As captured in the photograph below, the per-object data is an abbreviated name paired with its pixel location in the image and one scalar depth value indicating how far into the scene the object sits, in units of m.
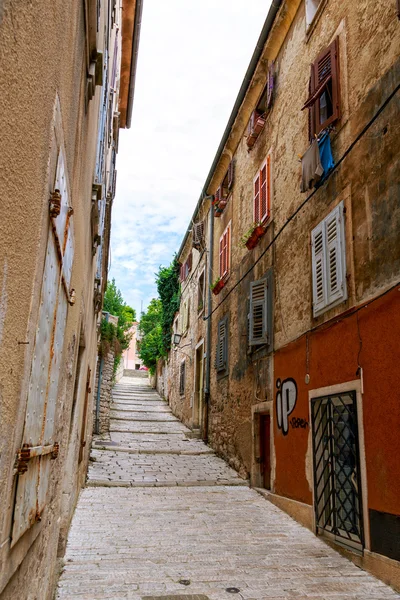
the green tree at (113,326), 13.91
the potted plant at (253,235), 10.04
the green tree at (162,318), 23.05
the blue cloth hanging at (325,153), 7.00
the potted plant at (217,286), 13.26
